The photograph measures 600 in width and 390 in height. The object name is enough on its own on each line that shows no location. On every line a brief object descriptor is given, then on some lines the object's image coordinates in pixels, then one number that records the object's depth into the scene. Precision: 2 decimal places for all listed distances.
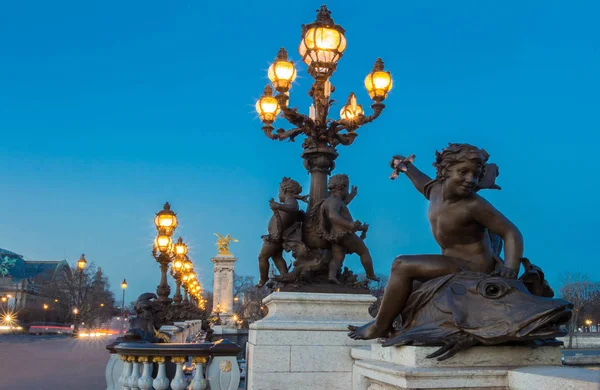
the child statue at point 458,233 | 4.43
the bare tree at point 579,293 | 49.80
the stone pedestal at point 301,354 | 7.04
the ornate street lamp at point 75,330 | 54.44
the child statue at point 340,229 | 8.23
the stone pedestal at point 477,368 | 4.00
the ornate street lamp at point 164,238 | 18.30
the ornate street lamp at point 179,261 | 25.89
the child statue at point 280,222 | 8.60
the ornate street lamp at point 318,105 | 9.34
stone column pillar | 64.31
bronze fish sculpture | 3.93
